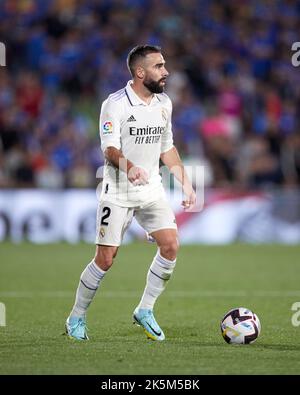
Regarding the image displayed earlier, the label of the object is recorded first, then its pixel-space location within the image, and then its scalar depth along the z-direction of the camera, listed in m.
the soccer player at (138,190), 17.12
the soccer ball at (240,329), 16.56
